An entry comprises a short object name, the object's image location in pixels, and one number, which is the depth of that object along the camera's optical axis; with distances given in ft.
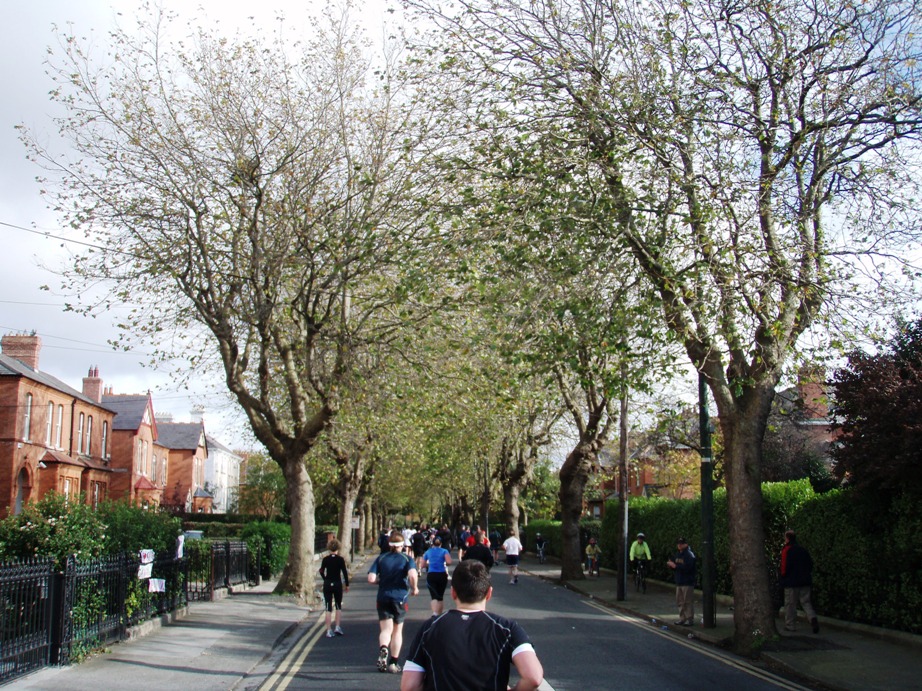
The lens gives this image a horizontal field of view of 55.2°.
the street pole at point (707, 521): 52.49
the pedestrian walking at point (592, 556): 108.78
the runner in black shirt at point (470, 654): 14.44
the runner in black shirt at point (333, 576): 47.88
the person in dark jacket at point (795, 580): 50.55
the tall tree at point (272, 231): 54.90
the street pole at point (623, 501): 74.23
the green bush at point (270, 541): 89.81
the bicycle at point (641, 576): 83.10
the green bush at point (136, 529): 47.06
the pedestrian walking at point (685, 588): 55.52
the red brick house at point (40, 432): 124.98
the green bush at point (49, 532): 38.45
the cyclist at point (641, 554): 81.20
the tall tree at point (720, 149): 39.04
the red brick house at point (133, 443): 179.52
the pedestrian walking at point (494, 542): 146.02
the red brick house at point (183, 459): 226.99
